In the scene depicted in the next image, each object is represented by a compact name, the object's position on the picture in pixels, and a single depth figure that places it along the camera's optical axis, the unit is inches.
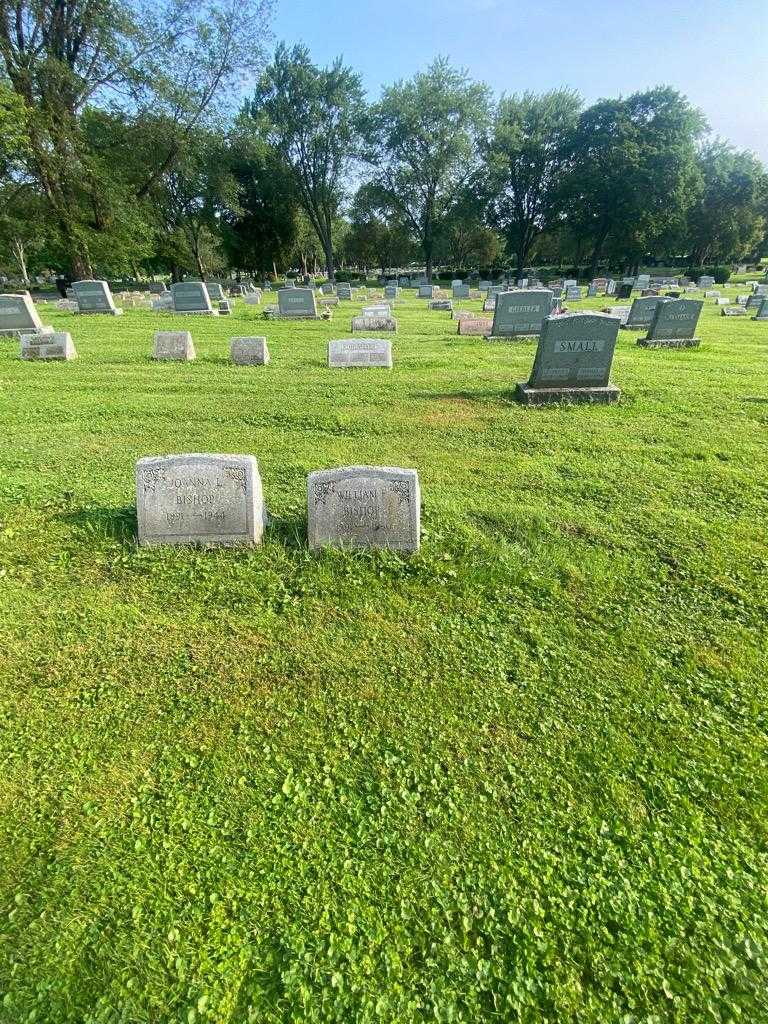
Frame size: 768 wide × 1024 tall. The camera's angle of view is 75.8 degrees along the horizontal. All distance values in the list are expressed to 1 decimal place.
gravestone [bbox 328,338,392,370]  361.1
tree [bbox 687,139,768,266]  2079.2
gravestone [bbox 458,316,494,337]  542.3
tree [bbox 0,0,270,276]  826.2
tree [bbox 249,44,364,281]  1627.7
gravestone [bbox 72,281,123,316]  701.9
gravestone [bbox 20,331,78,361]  375.9
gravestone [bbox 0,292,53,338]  471.8
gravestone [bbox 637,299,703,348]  449.7
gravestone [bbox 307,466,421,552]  135.0
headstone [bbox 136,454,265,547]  135.8
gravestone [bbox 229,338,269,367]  368.5
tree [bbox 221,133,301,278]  1745.8
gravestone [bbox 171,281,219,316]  703.7
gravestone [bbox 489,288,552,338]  493.4
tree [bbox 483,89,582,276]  1798.7
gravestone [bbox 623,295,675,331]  558.3
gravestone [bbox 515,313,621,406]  265.3
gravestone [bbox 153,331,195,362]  380.8
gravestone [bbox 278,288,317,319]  680.4
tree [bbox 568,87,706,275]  1685.5
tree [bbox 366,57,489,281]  1663.4
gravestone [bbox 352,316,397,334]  537.0
